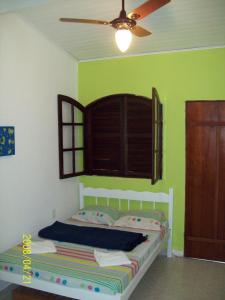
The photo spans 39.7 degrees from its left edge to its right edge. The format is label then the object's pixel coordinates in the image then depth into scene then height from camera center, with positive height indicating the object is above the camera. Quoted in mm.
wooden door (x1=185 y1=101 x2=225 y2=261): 3926 -553
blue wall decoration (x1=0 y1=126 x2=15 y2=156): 3127 -12
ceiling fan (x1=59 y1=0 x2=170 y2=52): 2273 +861
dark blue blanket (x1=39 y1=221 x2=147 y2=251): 3166 -1069
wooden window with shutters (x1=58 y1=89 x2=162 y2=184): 4195 +14
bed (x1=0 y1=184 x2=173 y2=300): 2494 -1142
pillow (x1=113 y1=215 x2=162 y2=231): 3785 -1053
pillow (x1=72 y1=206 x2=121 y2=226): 4000 -1009
